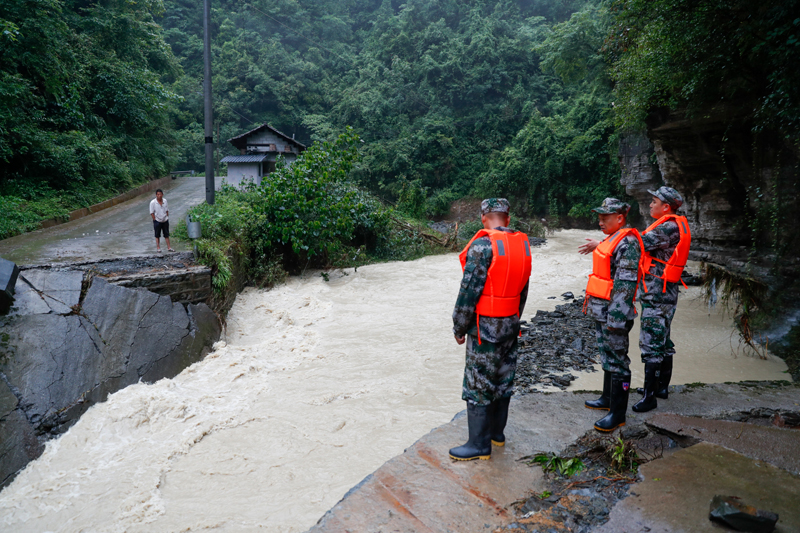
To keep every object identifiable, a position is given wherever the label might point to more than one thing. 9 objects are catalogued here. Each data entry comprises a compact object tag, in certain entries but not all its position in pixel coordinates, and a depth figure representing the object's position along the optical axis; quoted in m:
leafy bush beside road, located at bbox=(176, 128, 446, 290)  11.25
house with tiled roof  24.38
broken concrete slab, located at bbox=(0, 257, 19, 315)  5.51
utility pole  11.27
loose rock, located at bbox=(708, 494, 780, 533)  2.13
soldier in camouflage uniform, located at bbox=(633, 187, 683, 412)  4.12
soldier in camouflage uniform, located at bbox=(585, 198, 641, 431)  3.67
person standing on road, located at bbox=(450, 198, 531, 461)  3.18
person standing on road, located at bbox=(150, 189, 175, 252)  8.41
